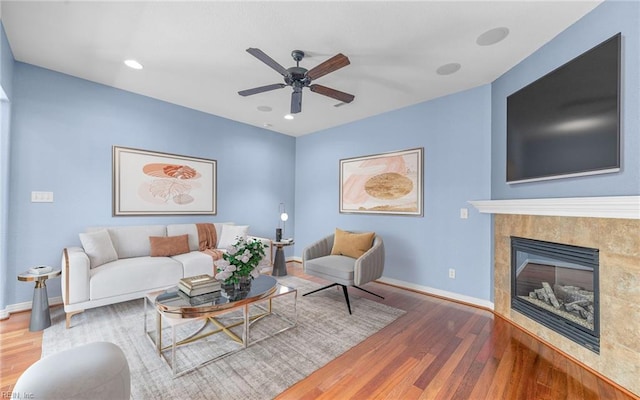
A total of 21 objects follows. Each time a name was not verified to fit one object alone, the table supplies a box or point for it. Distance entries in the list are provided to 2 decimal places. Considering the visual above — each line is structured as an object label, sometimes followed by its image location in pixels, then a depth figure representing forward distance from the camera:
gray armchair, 2.95
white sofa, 2.51
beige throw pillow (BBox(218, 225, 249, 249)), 3.92
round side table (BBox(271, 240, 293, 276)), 4.37
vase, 2.28
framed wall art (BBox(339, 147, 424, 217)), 3.75
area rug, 1.71
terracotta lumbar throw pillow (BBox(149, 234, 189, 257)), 3.33
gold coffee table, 1.87
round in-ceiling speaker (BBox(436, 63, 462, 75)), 2.73
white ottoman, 1.00
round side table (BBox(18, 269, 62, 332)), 2.41
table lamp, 4.98
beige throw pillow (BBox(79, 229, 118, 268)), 2.82
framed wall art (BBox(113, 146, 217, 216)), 3.43
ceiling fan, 2.05
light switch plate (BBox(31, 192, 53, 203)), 2.86
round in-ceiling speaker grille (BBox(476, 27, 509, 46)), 2.19
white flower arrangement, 2.21
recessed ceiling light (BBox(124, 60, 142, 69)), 2.74
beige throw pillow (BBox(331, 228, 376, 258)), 3.46
